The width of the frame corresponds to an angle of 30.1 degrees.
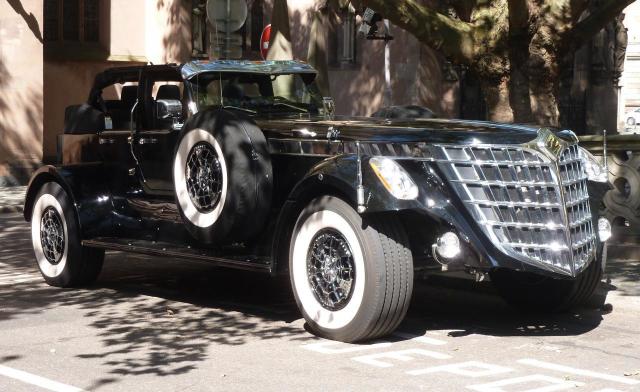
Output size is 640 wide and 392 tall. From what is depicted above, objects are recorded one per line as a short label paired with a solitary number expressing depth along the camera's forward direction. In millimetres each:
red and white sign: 22609
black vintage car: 7785
